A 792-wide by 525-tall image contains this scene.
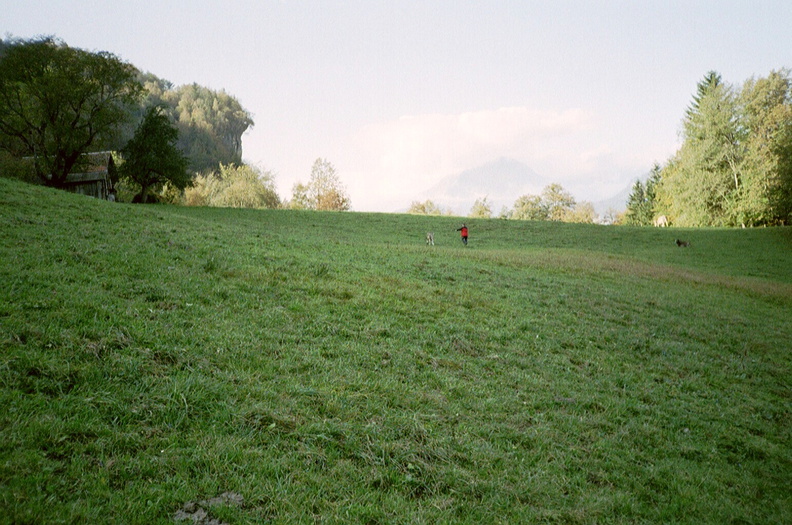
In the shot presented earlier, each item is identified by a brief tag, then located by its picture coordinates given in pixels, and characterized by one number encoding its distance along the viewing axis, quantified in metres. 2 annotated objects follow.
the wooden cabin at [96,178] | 43.38
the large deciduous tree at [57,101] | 36.28
